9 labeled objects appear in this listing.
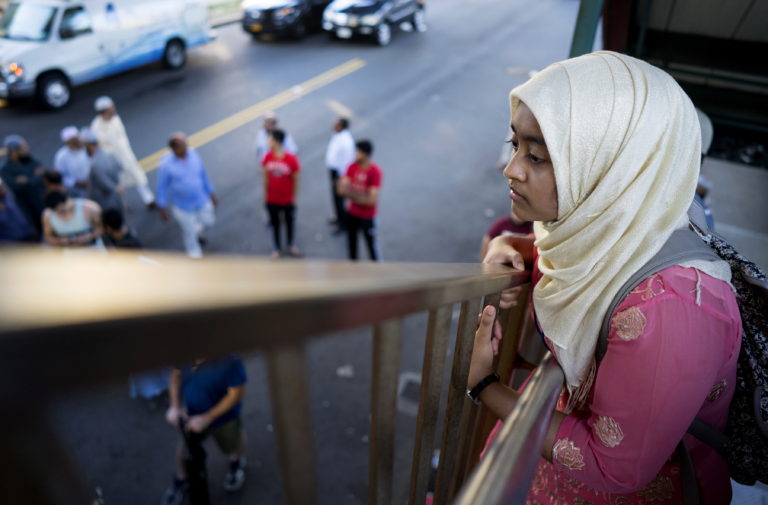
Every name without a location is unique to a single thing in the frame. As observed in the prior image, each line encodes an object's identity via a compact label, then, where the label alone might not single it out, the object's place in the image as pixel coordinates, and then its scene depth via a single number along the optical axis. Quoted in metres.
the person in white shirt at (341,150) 6.72
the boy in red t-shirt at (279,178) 6.06
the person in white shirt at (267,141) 6.60
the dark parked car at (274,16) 14.55
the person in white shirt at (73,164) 6.31
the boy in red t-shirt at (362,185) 5.80
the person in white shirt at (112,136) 6.97
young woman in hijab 1.14
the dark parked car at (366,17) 14.56
